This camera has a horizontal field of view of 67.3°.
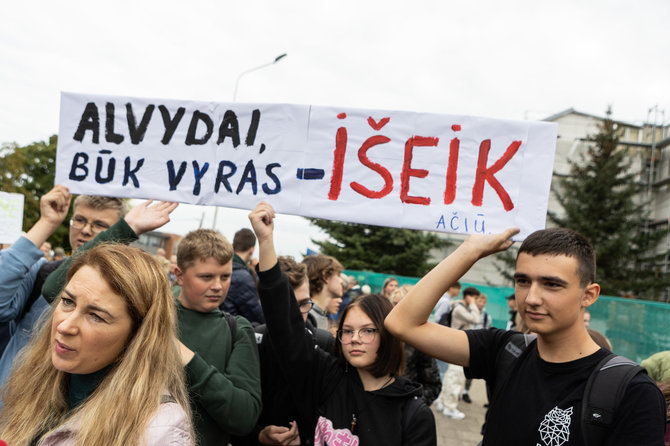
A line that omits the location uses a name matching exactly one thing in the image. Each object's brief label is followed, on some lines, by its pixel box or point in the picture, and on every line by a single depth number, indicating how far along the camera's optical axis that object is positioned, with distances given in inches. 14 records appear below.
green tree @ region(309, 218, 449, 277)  1097.4
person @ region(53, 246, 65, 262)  473.1
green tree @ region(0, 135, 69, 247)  1143.0
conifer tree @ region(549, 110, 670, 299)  1093.1
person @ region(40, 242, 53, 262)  452.4
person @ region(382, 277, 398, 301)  355.3
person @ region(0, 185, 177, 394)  100.7
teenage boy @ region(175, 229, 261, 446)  90.0
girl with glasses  93.6
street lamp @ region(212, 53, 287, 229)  683.4
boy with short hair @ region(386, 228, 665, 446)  65.2
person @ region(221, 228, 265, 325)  180.7
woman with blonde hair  66.0
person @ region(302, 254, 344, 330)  185.9
